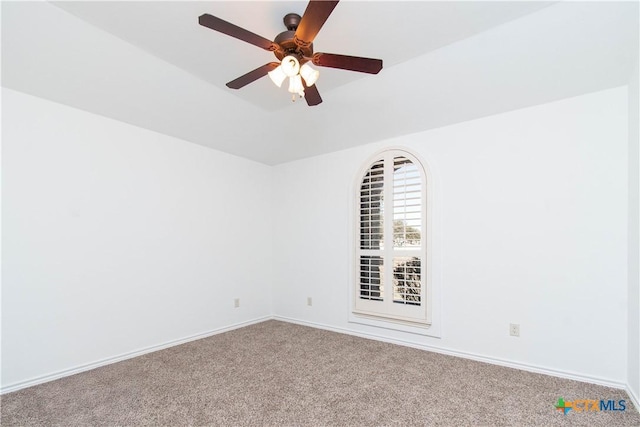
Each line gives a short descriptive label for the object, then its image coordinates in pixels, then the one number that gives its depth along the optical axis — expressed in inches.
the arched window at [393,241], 138.3
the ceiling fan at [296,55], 65.4
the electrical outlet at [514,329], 114.7
